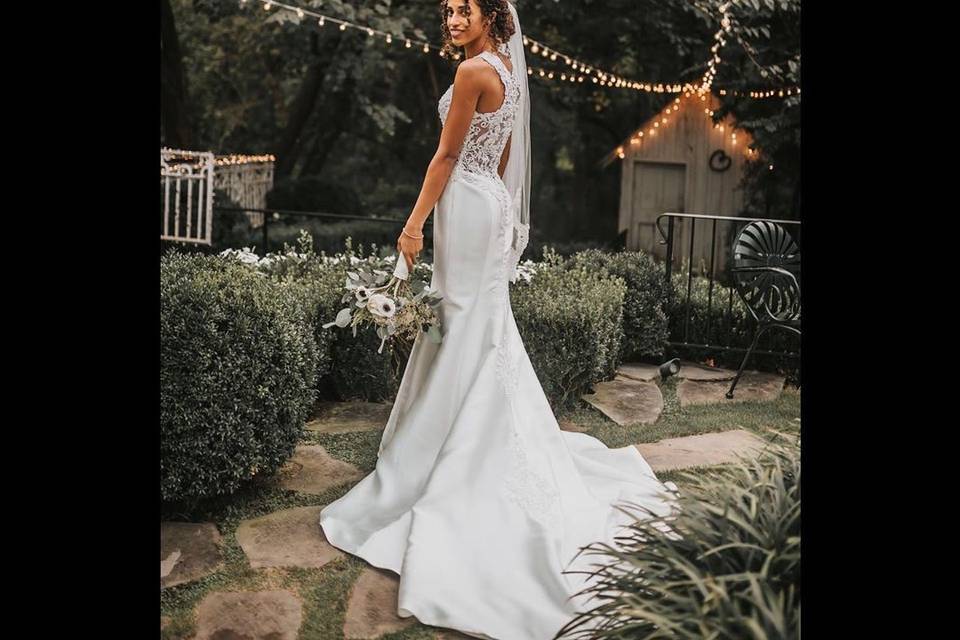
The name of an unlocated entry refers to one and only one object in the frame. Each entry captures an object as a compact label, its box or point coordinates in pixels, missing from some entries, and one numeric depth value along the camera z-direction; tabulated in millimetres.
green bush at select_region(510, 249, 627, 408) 5461
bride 3379
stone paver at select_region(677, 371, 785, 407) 5945
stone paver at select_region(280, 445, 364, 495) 4199
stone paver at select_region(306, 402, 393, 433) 5031
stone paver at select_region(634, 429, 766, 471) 4660
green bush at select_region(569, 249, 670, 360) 6559
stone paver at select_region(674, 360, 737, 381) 6379
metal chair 5957
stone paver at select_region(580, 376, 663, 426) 5457
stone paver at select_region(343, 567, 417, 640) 3020
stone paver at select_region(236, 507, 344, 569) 3479
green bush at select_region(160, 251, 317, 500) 3650
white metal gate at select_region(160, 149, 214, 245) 9828
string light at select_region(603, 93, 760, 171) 11172
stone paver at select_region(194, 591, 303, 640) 2973
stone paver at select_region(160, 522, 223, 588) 3332
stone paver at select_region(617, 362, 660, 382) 6309
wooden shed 11312
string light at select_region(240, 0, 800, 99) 9910
